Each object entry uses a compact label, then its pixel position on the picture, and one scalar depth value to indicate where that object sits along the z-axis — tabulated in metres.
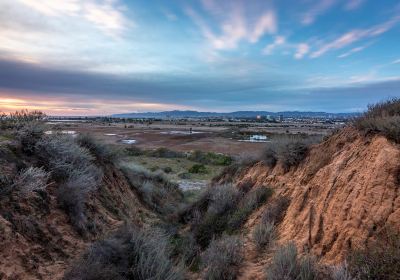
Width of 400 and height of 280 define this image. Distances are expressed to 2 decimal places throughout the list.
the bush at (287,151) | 10.99
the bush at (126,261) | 5.99
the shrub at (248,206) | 10.03
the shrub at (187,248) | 8.72
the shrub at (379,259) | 5.38
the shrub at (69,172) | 8.30
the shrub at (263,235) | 8.12
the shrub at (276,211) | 8.94
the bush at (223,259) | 7.21
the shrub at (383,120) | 7.37
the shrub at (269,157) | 12.20
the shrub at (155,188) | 15.88
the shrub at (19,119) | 9.86
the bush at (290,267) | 6.04
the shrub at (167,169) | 30.72
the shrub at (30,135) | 9.00
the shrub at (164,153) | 41.25
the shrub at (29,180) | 7.23
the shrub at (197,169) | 30.98
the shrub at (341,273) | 5.45
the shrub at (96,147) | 13.18
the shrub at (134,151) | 41.66
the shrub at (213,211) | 10.25
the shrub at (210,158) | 37.09
